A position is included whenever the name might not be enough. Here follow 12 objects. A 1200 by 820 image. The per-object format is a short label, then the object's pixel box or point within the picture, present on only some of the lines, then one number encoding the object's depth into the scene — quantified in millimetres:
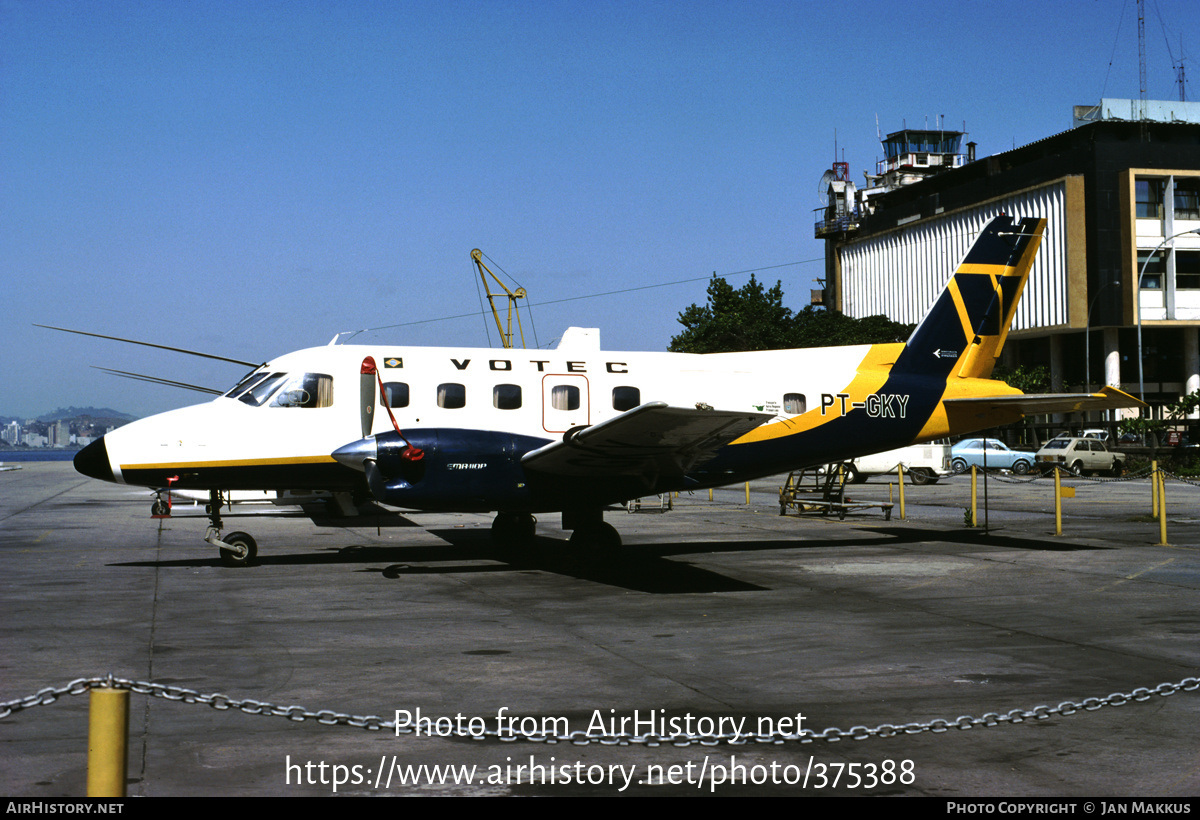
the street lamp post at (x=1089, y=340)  72375
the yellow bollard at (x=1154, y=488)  21112
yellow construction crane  79125
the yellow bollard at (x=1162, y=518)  18734
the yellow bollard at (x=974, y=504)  21859
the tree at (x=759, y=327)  79625
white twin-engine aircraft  14758
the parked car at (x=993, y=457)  49094
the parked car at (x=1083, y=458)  48594
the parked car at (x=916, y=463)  39281
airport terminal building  73875
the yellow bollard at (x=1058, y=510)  20641
